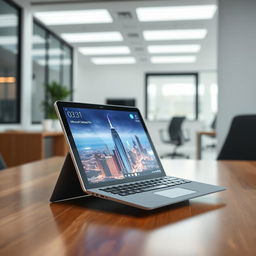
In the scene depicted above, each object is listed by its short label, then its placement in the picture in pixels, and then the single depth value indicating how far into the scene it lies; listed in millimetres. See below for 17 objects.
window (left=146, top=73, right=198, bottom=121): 7074
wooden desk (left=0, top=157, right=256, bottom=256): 332
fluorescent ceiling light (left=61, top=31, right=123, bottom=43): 4473
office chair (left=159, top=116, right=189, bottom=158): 5273
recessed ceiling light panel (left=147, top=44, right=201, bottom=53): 5137
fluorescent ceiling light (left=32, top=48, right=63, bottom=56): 4223
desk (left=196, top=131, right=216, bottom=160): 3548
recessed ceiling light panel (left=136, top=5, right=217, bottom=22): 3490
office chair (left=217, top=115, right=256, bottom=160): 1370
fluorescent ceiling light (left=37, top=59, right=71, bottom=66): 4410
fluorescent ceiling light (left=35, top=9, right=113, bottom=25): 3686
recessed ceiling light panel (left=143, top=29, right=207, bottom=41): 4324
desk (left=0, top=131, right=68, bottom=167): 3047
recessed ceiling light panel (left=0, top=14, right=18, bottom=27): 3260
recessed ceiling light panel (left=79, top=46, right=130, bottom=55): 5285
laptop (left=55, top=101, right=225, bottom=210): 494
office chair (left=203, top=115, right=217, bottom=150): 6678
